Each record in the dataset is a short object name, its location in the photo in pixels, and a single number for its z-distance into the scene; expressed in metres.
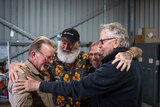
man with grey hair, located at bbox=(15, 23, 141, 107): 1.59
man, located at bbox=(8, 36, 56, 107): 1.73
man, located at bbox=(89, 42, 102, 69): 2.69
